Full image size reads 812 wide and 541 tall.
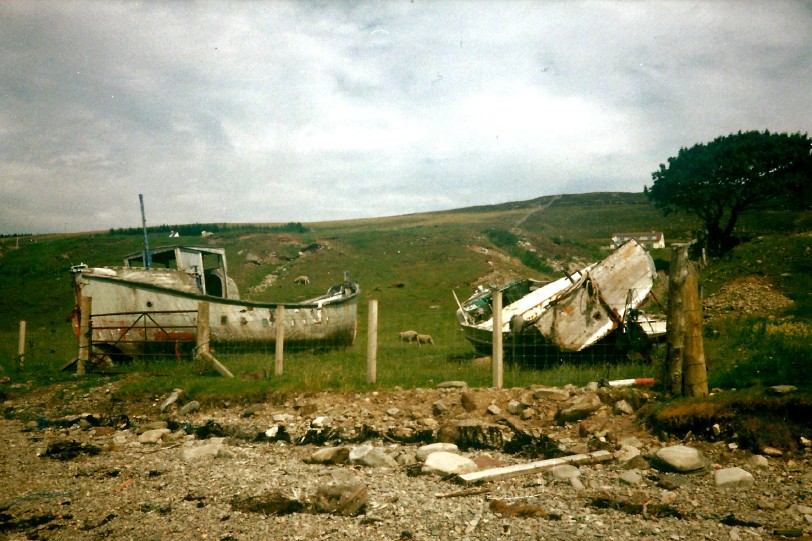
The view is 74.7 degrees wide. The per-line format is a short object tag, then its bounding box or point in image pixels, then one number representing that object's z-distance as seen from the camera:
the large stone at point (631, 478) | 4.76
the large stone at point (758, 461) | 5.03
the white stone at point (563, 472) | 4.96
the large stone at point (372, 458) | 5.62
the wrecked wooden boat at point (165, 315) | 13.09
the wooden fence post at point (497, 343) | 8.16
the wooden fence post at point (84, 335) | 11.50
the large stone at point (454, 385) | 8.40
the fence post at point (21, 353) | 14.23
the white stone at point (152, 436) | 7.17
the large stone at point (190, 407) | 8.55
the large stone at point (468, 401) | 7.29
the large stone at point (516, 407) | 7.11
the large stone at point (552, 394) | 7.23
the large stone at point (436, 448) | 5.89
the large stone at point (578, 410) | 6.69
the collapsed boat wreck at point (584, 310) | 10.95
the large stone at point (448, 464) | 5.20
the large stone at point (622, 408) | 6.59
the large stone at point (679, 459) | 4.95
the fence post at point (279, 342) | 9.80
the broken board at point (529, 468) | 4.95
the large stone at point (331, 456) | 5.81
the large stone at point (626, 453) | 5.39
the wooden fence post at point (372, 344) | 8.90
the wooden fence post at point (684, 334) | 6.49
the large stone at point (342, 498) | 4.32
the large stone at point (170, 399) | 8.78
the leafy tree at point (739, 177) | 39.09
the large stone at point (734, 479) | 4.63
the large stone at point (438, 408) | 7.38
